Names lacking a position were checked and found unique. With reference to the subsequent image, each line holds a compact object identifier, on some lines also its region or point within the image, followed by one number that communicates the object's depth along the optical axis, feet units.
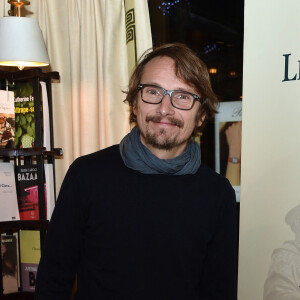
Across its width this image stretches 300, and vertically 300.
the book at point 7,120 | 7.36
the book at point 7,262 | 7.77
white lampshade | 6.54
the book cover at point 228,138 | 7.30
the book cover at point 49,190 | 7.58
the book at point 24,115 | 7.52
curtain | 7.43
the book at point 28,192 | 7.57
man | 4.37
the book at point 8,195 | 7.40
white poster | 5.22
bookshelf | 7.25
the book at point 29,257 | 7.75
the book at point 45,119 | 7.50
